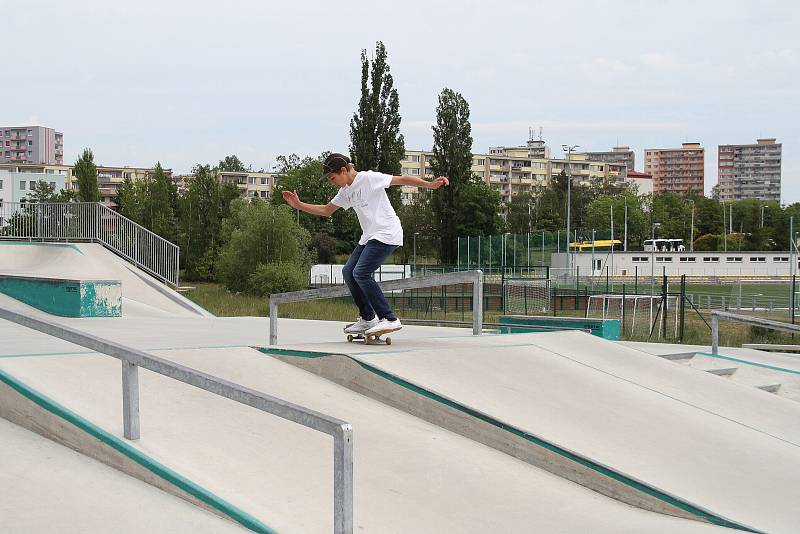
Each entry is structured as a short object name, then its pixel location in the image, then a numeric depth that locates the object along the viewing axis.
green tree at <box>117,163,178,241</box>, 57.09
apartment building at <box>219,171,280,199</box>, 141.12
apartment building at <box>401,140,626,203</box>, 142.38
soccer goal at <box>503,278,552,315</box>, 27.59
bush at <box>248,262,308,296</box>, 37.00
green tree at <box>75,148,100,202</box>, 51.47
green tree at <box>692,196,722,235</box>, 107.44
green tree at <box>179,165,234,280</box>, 55.91
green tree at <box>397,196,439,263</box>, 79.46
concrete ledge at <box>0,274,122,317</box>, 10.93
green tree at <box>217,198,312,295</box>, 40.78
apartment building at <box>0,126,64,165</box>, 194.55
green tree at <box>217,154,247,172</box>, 153.62
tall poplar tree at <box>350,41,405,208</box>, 48.16
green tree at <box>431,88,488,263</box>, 58.00
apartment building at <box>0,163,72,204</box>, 121.62
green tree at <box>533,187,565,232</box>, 94.00
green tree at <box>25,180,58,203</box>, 93.04
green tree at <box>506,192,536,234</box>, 101.00
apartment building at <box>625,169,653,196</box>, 181.38
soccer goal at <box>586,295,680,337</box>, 22.06
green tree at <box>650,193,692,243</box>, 106.62
